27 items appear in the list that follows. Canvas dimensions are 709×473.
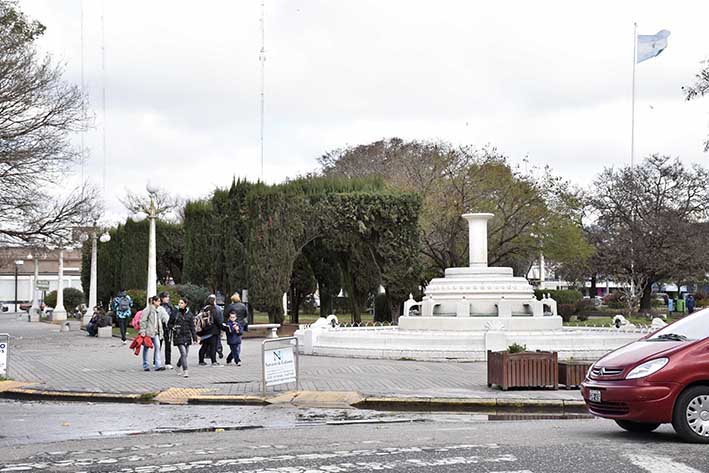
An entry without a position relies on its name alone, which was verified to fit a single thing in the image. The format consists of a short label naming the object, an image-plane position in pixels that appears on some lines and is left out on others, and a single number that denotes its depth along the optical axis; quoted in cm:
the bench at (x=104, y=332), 3944
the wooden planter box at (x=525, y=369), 1703
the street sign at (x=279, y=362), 1661
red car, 1019
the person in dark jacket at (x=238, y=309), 2365
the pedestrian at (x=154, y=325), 2125
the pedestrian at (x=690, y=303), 6060
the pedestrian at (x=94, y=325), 4006
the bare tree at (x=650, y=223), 6169
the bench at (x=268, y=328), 3628
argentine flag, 5394
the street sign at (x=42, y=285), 7291
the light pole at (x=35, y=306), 6750
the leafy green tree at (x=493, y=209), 5303
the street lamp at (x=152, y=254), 3762
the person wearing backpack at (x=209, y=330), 2200
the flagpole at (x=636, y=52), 5622
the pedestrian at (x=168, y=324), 2184
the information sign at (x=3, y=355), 1977
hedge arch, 4216
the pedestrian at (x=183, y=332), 2042
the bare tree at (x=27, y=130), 3553
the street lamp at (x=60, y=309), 6013
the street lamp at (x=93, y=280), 4753
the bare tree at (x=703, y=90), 3217
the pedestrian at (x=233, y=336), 2278
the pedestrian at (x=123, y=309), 3608
